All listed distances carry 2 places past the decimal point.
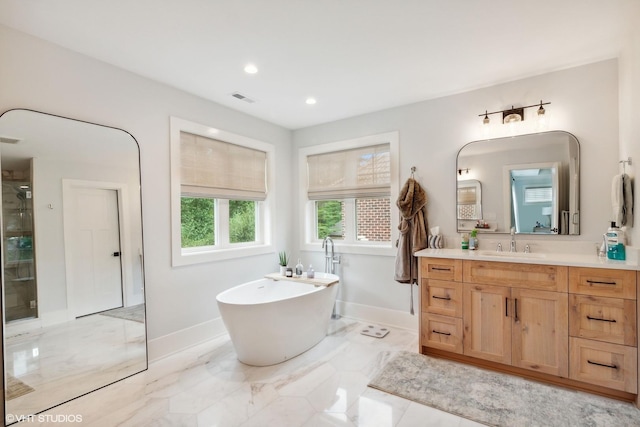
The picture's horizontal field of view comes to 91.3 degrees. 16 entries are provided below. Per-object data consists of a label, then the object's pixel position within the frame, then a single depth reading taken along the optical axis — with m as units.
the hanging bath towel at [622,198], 2.25
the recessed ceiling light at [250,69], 2.63
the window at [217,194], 3.12
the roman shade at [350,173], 3.77
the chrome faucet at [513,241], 2.96
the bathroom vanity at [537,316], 2.14
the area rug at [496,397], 1.98
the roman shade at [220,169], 3.21
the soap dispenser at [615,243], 2.26
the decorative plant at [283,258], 4.03
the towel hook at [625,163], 2.31
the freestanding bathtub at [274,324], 2.63
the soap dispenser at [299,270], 3.79
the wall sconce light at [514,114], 2.88
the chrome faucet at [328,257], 4.07
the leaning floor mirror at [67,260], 2.07
